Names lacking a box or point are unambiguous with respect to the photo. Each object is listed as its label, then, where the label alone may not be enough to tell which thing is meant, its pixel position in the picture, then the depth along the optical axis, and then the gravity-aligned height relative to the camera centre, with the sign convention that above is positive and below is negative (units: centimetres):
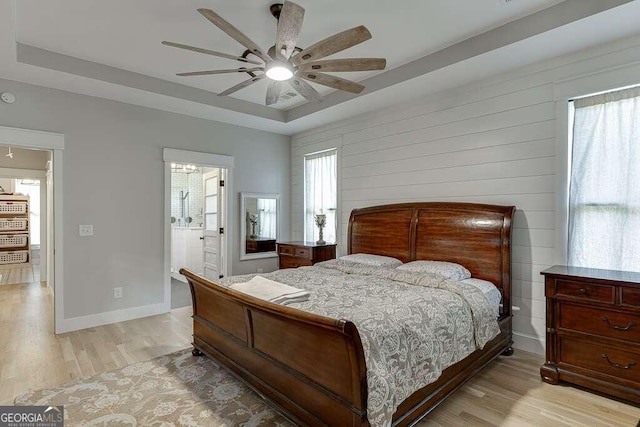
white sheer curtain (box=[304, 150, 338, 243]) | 520 +36
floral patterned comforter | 175 -69
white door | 541 -17
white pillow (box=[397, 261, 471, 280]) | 314 -55
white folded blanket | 236 -59
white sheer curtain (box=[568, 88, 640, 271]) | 270 +26
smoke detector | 345 +121
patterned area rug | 219 -135
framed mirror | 542 -19
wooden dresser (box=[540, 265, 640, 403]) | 230 -86
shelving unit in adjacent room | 841 -45
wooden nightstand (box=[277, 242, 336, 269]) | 469 -58
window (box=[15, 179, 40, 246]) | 933 +41
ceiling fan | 203 +111
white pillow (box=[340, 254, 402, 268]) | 374 -55
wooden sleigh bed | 173 -78
